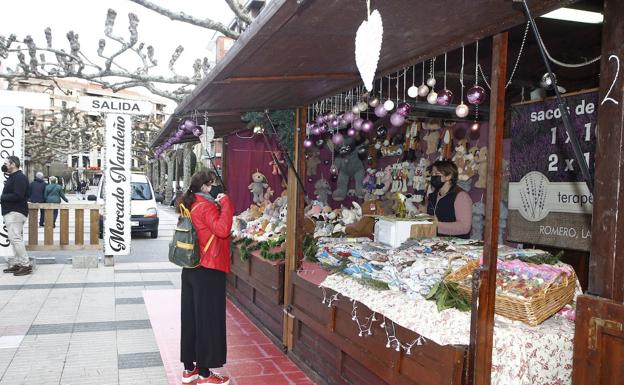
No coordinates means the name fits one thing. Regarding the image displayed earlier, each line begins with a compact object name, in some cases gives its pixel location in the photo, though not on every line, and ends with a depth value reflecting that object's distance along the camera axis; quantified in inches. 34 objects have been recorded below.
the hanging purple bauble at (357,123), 238.6
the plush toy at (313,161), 367.5
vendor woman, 189.3
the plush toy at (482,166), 266.1
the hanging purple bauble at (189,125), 255.0
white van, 557.0
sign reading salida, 364.2
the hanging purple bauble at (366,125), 240.1
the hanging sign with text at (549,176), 166.7
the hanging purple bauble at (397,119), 203.0
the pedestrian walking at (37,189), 520.7
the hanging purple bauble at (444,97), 163.2
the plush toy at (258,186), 356.5
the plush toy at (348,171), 343.0
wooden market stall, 85.8
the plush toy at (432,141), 293.6
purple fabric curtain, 350.9
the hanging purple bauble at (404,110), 197.8
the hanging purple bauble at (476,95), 148.4
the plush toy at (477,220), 268.1
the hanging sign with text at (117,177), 370.9
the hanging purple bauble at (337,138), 268.9
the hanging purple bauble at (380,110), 201.2
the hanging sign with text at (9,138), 364.2
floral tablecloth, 100.7
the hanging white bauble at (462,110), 159.5
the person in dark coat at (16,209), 325.1
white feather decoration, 73.7
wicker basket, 103.6
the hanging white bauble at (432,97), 158.1
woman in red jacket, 155.2
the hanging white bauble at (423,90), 159.8
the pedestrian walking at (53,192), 565.9
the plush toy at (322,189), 354.6
